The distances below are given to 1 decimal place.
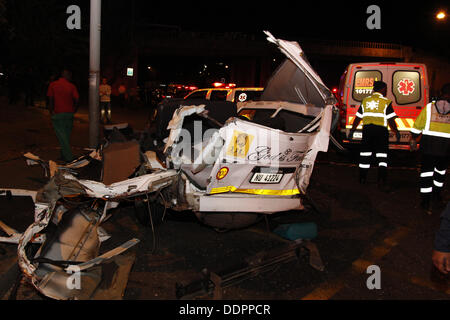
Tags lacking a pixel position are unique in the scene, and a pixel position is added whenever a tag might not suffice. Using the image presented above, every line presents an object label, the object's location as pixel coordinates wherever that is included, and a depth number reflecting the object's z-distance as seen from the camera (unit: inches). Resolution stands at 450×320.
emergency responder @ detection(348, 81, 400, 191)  277.1
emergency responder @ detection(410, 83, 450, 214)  230.8
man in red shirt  303.0
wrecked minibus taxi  132.9
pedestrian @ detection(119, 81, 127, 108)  986.3
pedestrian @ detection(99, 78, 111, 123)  584.4
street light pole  285.0
